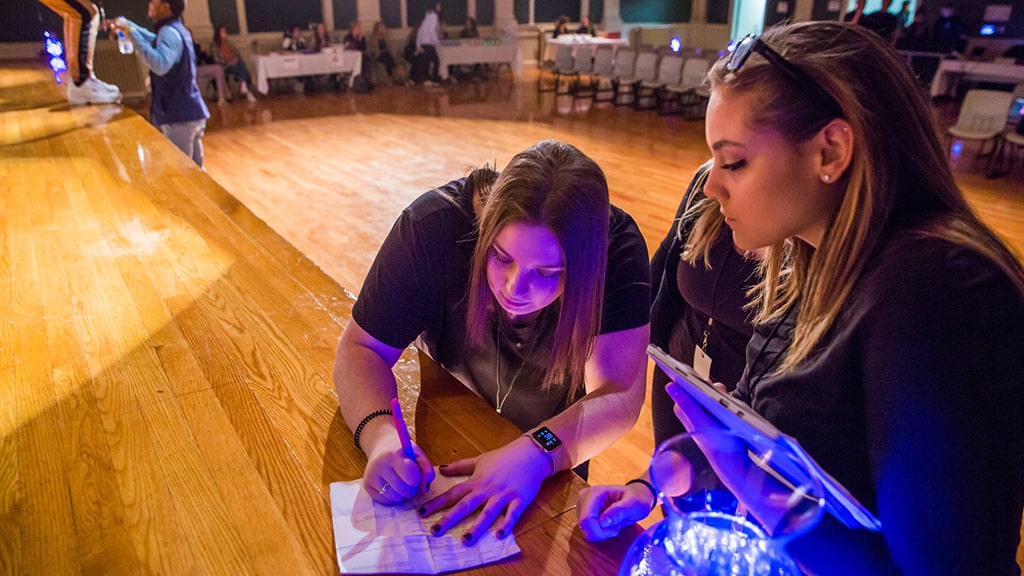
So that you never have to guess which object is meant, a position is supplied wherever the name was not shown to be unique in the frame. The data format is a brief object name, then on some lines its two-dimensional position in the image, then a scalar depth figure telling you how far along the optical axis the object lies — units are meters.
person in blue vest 4.26
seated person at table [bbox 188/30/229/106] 9.77
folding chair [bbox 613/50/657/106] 9.22
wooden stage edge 1.05
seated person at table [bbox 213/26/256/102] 10.22
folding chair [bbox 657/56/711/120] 8.62
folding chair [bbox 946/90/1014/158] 6.09
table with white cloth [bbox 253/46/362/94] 9.97
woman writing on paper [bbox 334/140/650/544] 1.11
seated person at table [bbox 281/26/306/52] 10.65
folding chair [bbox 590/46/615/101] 9.81
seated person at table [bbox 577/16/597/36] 12.48
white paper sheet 0.96
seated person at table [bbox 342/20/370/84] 11.33
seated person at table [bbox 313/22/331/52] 10.95
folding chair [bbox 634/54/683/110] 8.86
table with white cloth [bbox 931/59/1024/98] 7.66
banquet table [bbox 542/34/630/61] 10.23
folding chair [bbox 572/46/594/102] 10.06
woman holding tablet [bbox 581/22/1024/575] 0.66
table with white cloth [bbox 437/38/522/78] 11.52
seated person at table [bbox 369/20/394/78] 12.02
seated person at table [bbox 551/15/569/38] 12.16
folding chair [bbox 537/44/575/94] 10.46
